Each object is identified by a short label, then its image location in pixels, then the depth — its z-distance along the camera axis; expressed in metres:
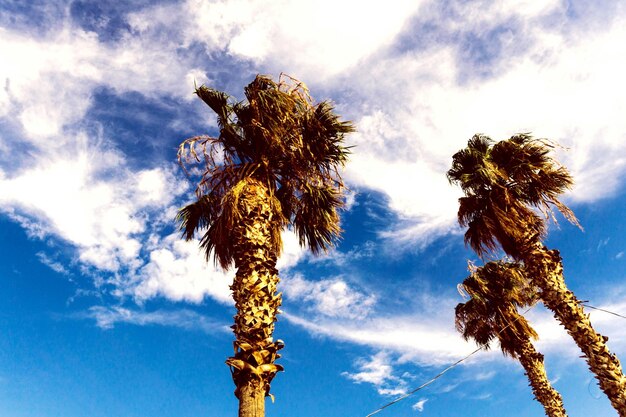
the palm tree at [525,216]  8.87
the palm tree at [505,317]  13.45
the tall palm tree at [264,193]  6.18
